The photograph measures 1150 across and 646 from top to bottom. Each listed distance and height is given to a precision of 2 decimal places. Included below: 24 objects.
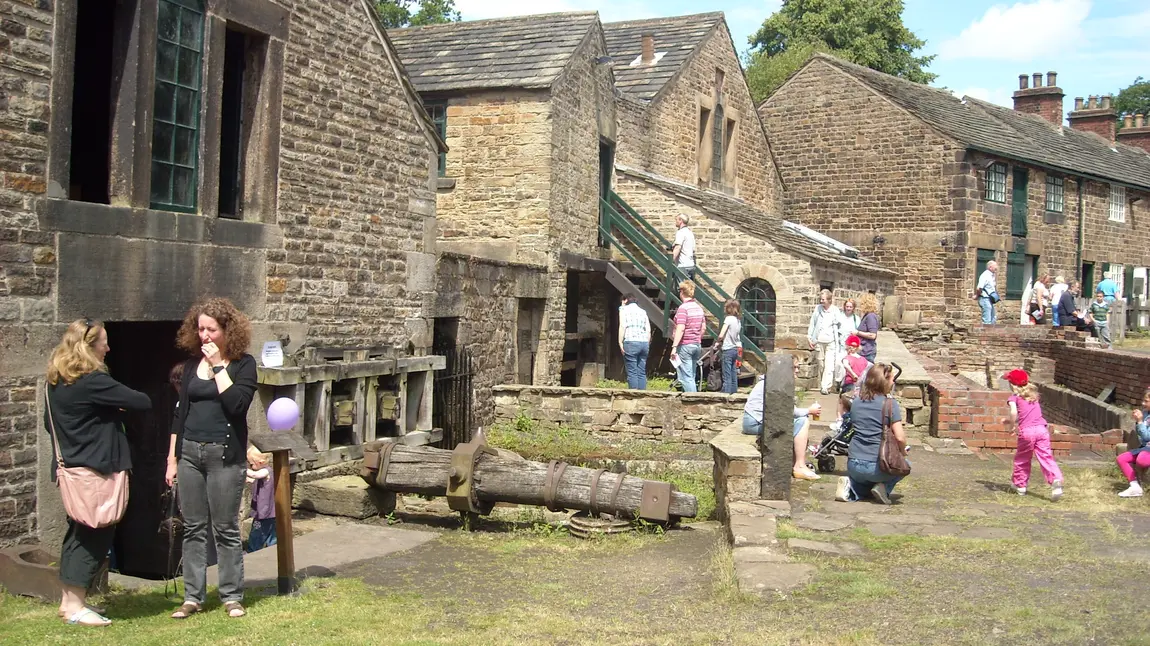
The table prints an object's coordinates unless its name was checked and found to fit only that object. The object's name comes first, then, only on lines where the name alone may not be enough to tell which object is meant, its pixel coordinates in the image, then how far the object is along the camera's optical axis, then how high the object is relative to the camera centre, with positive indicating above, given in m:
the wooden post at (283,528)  6.25 -1.27
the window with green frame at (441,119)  17.12 +3.16
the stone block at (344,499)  9.19 -1.62
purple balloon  6.18 -0.61
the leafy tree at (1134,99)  64.83 +15.22
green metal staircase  18.52 +0.92
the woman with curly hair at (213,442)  5.74 -0.73
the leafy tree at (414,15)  35.56 +10.18
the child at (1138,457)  9.33 -0.97
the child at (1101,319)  23.70 +0.62
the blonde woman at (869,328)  15.13 +0.11
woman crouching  9.03 -0.97
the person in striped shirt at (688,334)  15.42 -0.09
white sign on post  9.52 -0.41
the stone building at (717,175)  19.86 +3.31
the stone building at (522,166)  16.48 +2.43
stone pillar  8.71 -0.86
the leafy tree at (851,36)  39.75 +11.33
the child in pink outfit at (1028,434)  9.45 -0.81
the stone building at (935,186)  27.00 +4.10
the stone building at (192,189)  7.34 +1.02
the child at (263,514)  8.03 -1.55
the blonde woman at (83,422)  5.60 -0.65
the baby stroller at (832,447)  10.48 -1.11
